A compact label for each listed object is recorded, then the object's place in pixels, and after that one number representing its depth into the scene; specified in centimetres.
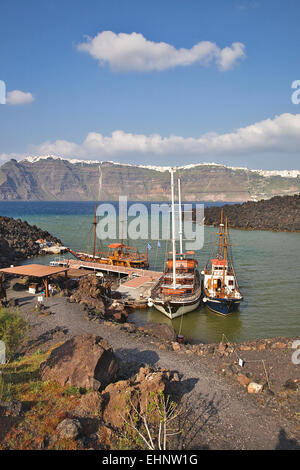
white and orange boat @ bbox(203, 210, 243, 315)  2858
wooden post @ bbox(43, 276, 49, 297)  2781
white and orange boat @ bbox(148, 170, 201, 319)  2777
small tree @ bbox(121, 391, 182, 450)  1058
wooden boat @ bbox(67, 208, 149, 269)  4688
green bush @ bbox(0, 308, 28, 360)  1545
